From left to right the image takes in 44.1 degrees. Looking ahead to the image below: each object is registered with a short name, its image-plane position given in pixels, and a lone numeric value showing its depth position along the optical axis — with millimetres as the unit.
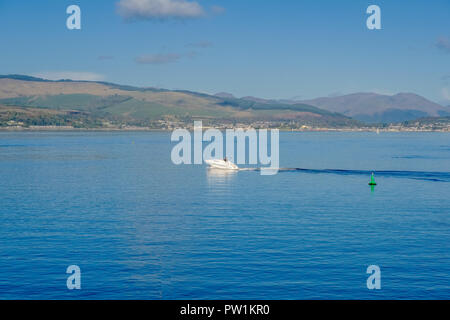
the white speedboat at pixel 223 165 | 136500
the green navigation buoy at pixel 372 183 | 102444
